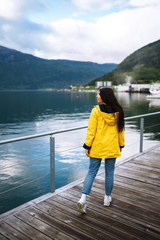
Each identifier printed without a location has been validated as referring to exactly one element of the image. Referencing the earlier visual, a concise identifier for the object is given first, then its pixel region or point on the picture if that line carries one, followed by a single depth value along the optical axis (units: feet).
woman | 7.85
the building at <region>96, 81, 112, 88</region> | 567.91
